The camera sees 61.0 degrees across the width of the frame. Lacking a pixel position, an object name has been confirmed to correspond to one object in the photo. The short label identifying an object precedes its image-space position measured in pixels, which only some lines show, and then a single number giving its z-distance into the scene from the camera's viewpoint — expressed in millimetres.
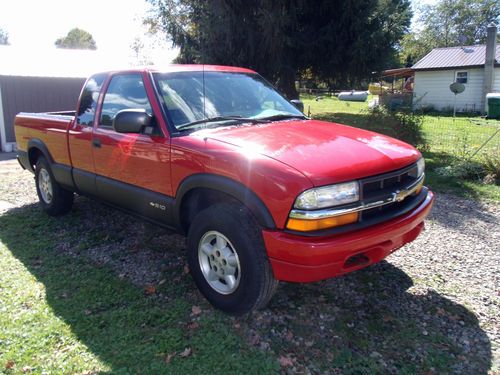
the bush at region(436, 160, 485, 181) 7676
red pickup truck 2797
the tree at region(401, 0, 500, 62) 53188
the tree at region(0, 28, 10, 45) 78150
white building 23703
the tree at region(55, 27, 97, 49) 81419
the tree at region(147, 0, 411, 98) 11883
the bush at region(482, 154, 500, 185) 7398
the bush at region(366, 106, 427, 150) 9711
